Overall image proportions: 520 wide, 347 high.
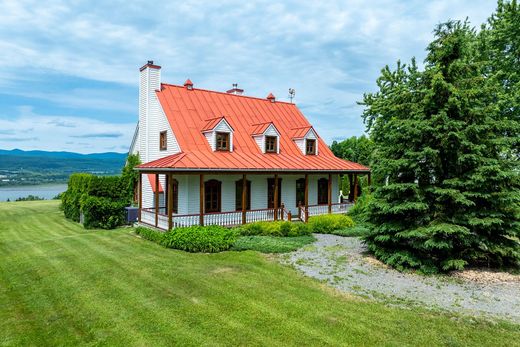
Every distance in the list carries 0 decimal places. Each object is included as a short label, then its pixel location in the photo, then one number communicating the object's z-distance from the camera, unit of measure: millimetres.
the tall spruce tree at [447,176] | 11617
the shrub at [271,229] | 17500
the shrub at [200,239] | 14263
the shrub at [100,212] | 20641
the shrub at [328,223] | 18969
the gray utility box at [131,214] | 21234
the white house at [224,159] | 18516
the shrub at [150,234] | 15863
